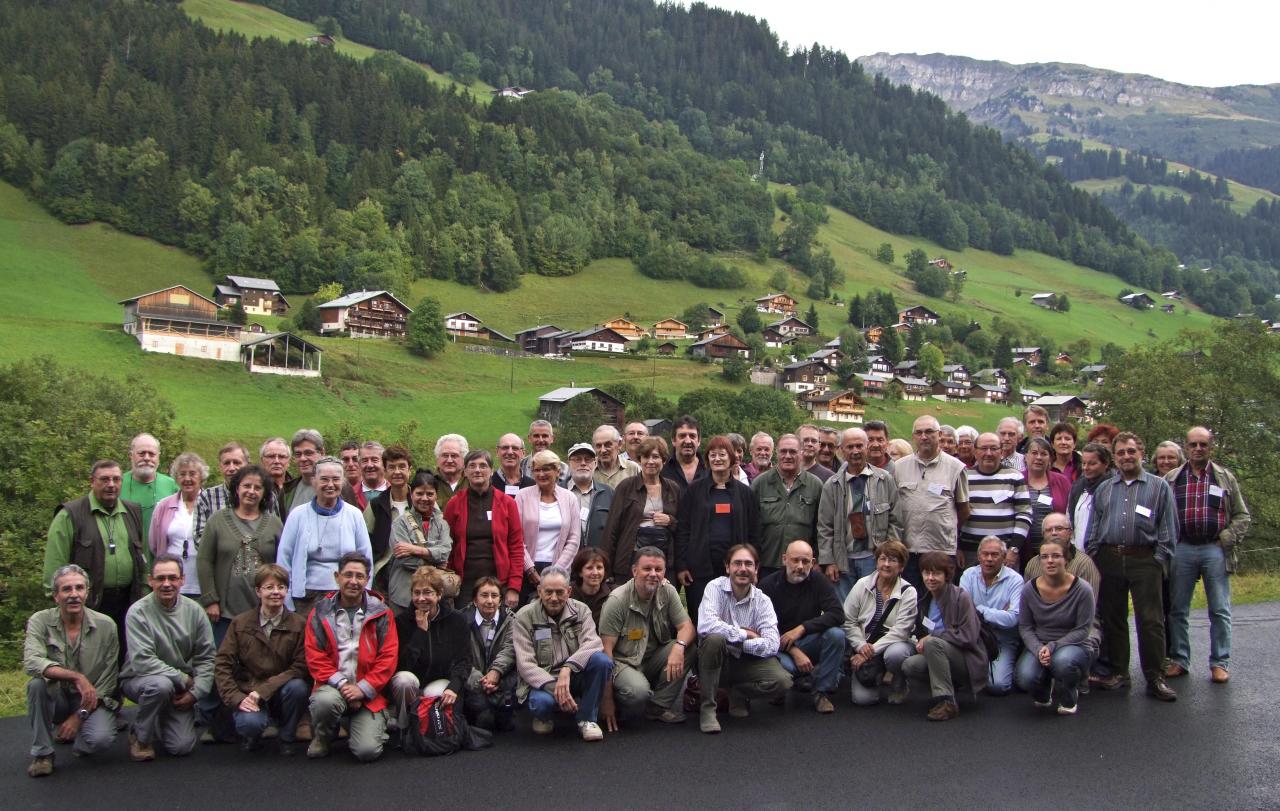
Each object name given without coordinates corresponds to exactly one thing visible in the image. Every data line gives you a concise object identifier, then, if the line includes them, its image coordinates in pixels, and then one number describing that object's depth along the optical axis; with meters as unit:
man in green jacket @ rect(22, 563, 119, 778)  7.50
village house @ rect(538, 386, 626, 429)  70.06
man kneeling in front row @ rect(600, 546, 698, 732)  8.48
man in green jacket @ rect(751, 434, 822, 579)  9.71
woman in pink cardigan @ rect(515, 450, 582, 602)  9.34
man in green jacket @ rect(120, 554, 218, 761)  7.62
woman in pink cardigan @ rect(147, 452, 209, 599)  8.67
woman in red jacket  8.95
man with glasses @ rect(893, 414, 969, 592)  9.70
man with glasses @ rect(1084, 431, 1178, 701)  9.25
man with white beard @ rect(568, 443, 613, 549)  9.88
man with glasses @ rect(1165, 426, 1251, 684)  9.56
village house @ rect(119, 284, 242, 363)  70.00
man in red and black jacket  7.64
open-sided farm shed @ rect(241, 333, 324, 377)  69.56
